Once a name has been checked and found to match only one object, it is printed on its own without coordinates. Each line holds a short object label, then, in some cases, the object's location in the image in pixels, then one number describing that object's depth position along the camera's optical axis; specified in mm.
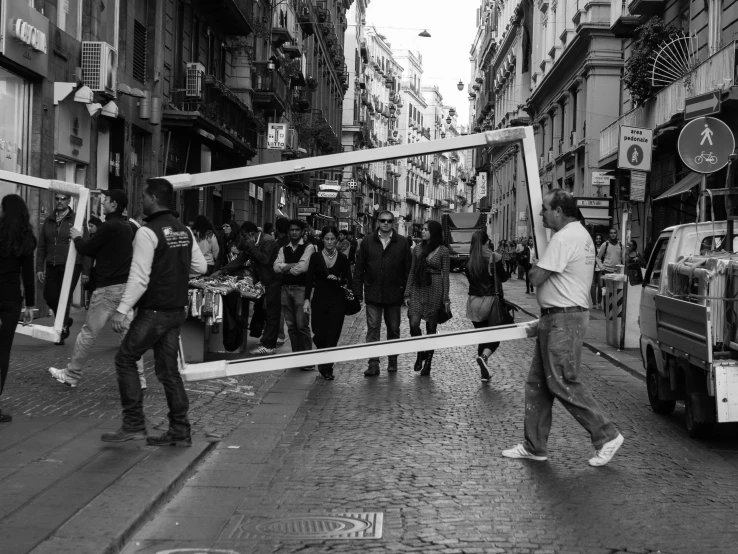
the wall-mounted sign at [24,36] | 15329
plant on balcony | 26703
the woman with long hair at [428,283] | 12141
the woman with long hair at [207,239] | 15297
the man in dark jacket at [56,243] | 13531
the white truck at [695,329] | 7555
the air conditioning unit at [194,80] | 25906
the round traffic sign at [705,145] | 11859
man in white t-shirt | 7016
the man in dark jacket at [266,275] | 13383
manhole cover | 5320
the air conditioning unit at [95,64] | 18750
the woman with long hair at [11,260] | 8047
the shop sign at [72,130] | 17922
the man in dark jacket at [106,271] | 9414
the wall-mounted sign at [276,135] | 38656
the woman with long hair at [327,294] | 11742
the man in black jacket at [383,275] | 12102
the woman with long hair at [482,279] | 11891
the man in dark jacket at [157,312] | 7145
